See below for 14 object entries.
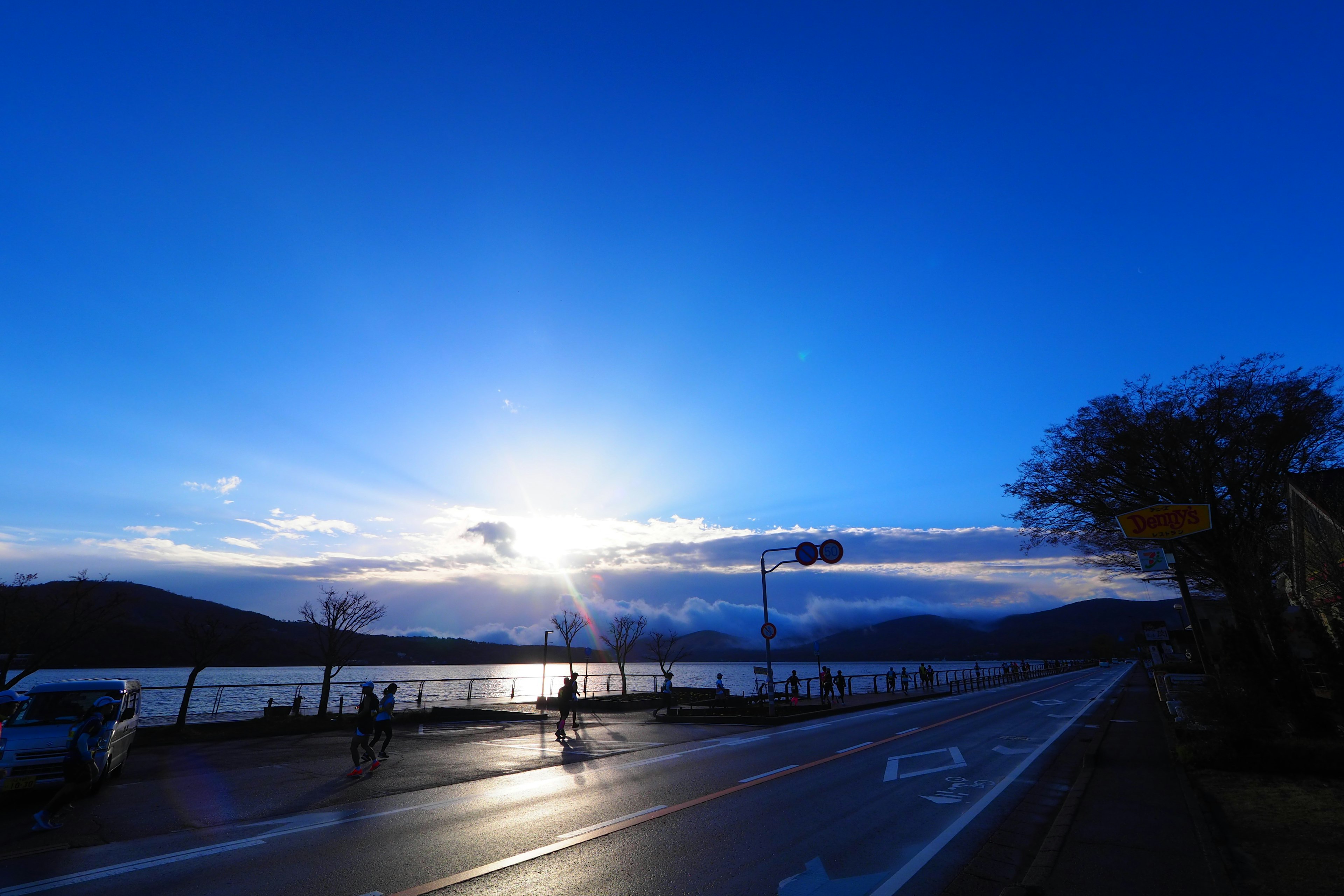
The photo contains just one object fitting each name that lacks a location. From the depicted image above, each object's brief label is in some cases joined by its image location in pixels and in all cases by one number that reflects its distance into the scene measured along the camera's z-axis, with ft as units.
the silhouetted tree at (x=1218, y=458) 66.90
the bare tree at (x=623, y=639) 180.55
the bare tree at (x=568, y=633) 149.62
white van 33.47
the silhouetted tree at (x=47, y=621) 68.08
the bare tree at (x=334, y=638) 84.07
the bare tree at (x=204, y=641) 76.79
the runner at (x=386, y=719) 44.86
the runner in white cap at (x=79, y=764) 27.91
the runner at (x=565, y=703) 59.90
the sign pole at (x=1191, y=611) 60.59
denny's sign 56.80
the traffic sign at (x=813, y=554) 76.79
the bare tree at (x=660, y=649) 194.90
